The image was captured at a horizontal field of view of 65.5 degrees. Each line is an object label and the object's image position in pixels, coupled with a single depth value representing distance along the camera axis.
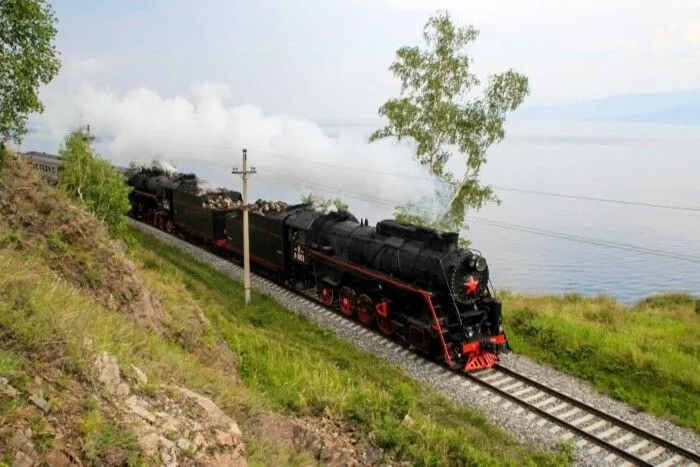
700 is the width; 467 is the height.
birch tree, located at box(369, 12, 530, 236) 23.19
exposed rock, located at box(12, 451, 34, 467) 4.73
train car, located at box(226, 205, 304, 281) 21.67
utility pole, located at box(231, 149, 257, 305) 18.83
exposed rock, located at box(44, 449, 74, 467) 4.98
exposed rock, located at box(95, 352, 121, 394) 6.70
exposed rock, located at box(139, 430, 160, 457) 5.80
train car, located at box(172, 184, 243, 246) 26.27
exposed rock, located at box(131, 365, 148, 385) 7.25
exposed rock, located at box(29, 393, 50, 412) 5.45
